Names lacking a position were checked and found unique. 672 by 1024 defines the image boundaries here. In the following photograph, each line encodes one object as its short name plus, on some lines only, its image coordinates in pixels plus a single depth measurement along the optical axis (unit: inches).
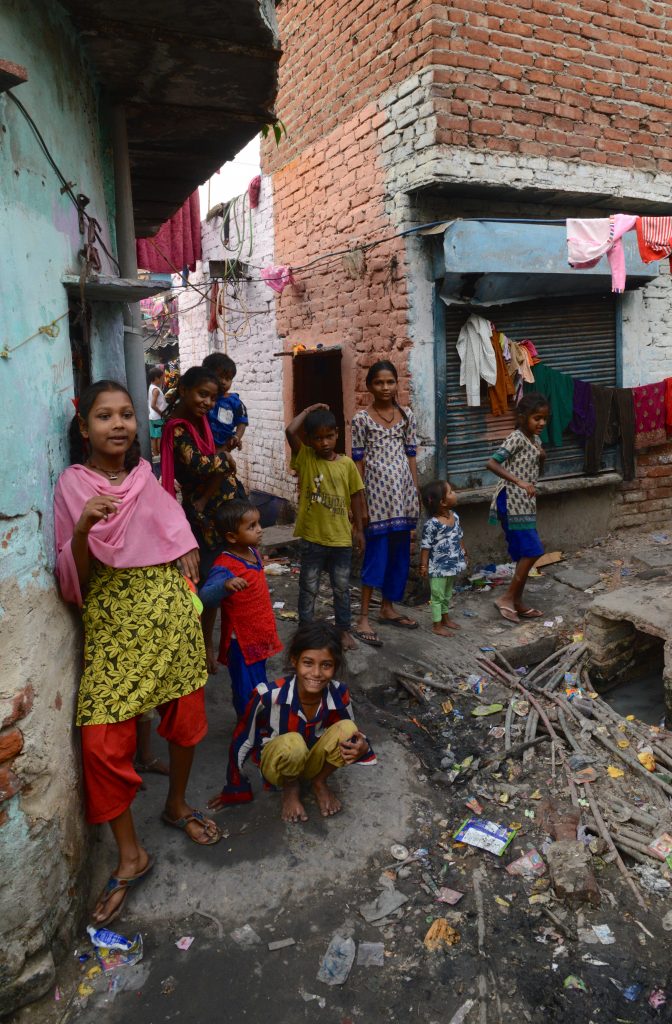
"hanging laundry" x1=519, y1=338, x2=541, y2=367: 253.9
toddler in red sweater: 134.5
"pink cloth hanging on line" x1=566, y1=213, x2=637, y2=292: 230.8
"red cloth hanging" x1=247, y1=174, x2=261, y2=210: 335.6
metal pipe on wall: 154.5
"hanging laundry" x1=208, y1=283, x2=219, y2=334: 394.0
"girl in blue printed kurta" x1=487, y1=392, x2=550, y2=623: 209.3
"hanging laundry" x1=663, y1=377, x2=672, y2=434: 287.9
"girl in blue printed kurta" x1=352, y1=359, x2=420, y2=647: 201.8
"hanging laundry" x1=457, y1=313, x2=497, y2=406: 238.8
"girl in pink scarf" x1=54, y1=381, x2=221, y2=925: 97.3
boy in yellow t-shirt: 181.3
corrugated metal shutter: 246.4
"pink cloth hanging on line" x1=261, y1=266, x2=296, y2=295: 304.3
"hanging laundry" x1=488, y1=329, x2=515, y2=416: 245.8
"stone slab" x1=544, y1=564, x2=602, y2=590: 245.0
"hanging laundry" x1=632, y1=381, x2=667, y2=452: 284.4
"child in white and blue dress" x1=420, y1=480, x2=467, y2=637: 197.5
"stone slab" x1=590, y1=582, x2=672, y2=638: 170.4
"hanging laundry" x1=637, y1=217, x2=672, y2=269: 231.6
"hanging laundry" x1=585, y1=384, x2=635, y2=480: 274.8
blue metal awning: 217.3
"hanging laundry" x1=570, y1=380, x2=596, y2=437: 270.8
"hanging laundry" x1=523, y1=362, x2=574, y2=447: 262.2
